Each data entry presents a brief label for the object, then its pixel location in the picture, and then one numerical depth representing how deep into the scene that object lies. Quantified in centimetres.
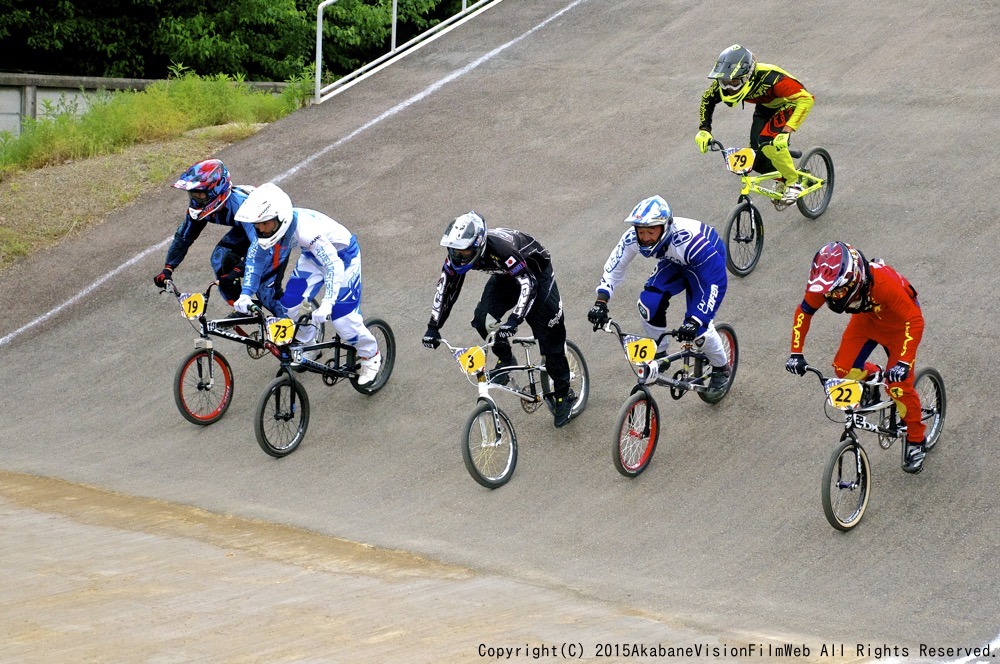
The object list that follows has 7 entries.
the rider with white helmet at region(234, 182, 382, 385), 2061
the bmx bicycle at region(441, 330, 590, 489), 1852
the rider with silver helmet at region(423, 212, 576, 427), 1839
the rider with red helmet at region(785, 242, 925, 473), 1616
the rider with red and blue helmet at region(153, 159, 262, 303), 2203
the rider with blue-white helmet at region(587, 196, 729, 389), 1902
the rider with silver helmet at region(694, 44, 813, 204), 2469
